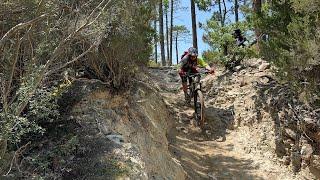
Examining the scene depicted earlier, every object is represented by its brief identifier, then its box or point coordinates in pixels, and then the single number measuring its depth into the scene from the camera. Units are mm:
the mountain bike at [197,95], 8930
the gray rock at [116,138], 5598
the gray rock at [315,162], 7193
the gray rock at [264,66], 10172
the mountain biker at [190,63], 9086
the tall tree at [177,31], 30516
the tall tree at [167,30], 26931
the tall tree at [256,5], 11134
